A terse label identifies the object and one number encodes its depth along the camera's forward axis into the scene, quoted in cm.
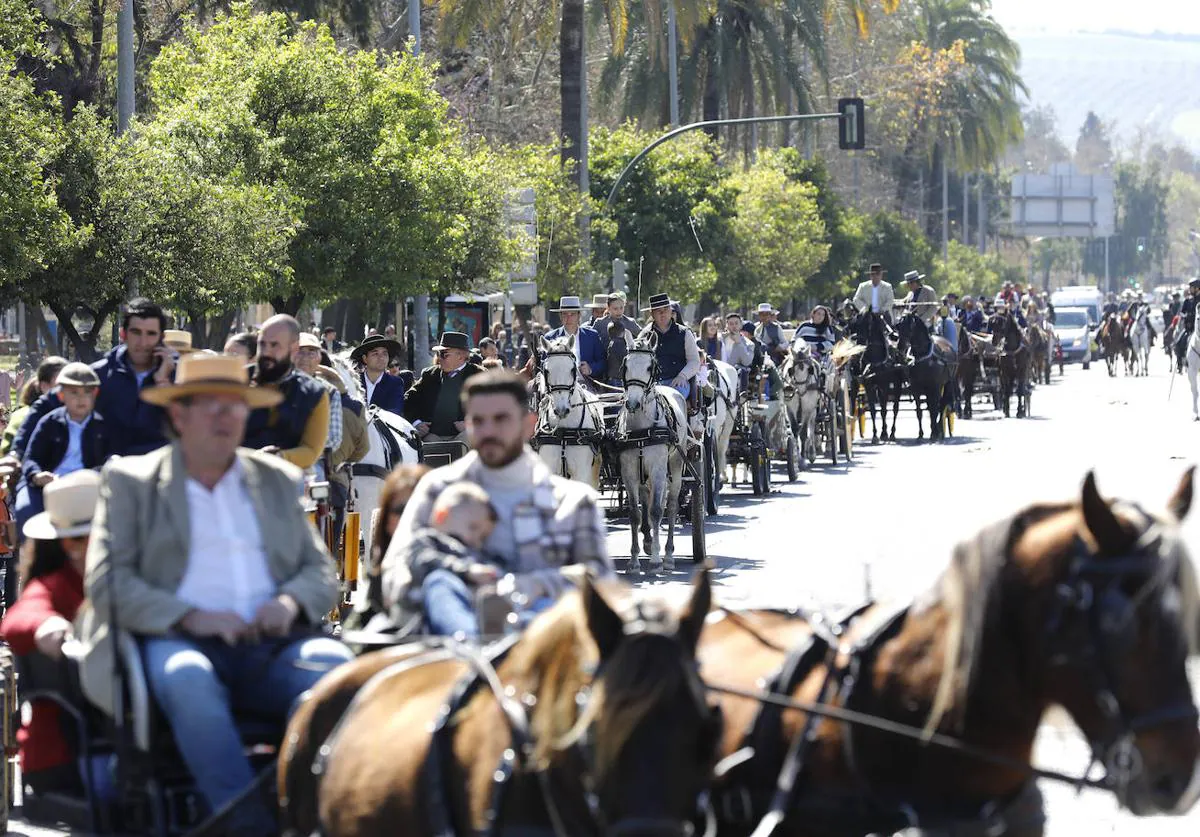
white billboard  14488
